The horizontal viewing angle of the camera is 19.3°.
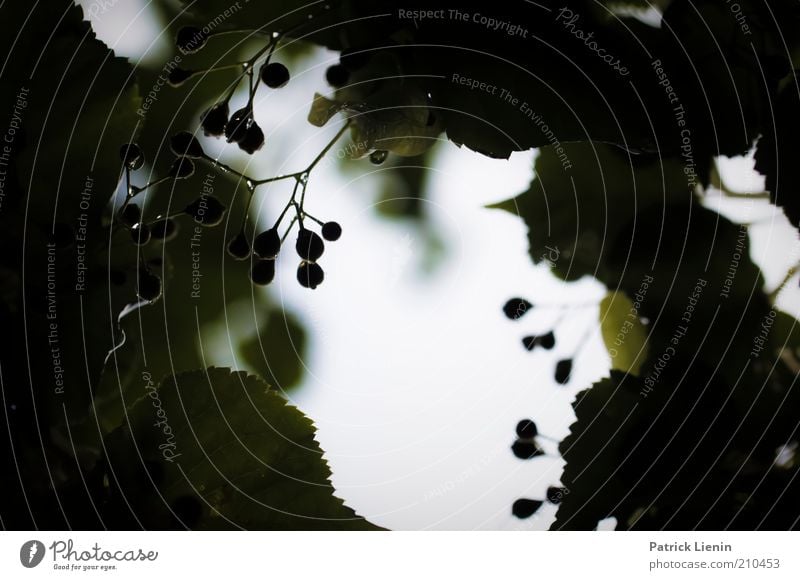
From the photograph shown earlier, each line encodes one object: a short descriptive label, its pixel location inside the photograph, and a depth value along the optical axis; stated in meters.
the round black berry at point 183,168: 0.68
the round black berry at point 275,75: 0.68
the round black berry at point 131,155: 0.68
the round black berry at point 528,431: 0.71
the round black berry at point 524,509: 0.70
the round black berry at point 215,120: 0.67
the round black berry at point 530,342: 0.72
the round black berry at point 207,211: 0.69
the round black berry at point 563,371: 0.71
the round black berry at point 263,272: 0.68
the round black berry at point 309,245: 0.68
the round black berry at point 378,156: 0.69
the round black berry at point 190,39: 0.68
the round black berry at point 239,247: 0.68
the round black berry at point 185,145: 0.68
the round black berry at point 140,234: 0.68
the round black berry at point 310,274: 0.69
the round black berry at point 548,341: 0.71
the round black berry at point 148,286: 0.69
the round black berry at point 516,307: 0.71
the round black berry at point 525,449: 0.71
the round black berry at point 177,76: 0.68
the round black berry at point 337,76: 0.67
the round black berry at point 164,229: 0.69
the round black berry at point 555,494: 0.71
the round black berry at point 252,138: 0.68
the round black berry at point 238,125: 0.68
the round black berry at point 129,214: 0.68
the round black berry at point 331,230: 0.69
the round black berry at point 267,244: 0.68
